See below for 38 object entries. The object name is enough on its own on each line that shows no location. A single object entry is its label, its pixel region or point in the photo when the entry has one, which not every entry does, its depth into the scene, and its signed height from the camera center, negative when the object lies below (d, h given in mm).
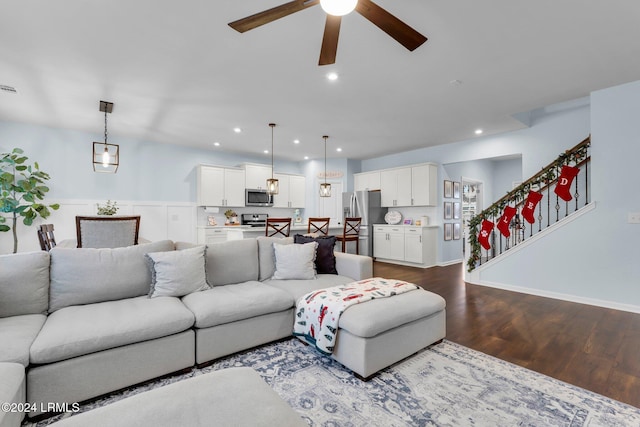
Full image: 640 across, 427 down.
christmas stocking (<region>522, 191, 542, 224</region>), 4368 +99
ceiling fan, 1578 +1107
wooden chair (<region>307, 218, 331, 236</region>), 5237 -308
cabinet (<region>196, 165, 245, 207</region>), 6359 +583
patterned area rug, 1667 -1157
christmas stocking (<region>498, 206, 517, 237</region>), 4551 -128
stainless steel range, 7074 -186
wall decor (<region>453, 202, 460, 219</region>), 6986 +44
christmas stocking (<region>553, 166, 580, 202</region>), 4102 +438
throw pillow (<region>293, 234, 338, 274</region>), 3367 -504
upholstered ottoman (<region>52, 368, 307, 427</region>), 989 -695
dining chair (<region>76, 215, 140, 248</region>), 3109 -202
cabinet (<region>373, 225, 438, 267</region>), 6234 -702
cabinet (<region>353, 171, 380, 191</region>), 7344 +793
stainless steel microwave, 6930 +344
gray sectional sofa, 1689 -715
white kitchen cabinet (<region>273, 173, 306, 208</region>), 7492 +529
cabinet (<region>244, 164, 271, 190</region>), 6938 +879
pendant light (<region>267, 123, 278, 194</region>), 5113 +454
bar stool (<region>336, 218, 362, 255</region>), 5691 -398
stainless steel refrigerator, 7074 +25
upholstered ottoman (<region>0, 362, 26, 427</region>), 1116 -745
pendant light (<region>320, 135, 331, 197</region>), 5977 +447
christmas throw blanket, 2193 -737
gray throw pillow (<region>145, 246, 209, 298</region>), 2457 -514
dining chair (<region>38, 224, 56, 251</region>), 3436 -285
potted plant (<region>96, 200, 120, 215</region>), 5145 +83
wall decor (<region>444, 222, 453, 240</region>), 6640 -427
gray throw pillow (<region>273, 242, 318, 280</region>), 3074 -518
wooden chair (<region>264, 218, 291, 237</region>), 4895 -277
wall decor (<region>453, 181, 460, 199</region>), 6944 +519
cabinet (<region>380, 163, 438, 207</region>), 6355 +592
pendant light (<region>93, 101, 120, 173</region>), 3946 +1423
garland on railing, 4141 +365
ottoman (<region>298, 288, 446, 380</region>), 2021 -879
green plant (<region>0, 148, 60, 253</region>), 4355 +345
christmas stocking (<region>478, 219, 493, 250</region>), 4719 -341
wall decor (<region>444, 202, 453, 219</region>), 6695 +42
